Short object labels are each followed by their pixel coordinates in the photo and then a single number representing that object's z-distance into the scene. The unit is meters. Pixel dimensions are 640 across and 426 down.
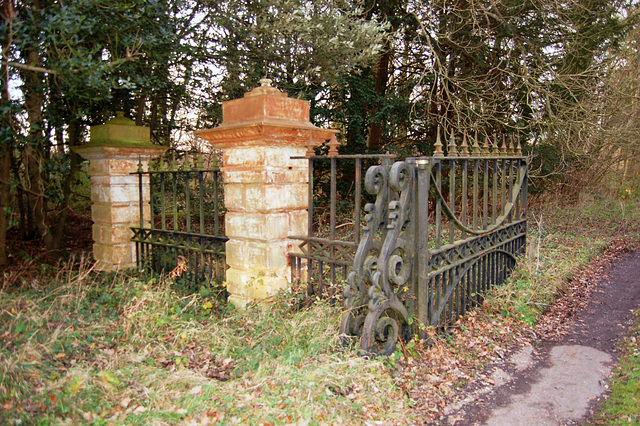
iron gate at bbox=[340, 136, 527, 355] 3.81
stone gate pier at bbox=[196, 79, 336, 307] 4.69
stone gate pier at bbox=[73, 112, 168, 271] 6.62
